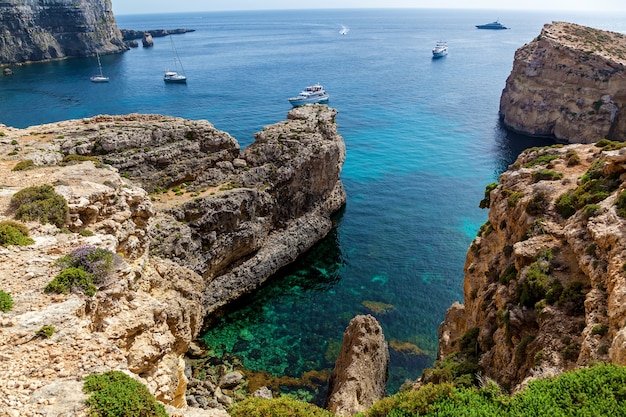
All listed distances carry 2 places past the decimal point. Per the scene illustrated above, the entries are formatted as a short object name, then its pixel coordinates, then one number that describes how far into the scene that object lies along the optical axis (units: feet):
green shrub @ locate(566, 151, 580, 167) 103.45
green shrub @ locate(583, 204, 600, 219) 75.46
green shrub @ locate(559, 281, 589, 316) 66.80
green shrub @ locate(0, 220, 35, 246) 65.87
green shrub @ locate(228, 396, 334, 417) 53.83
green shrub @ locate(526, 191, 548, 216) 89.92
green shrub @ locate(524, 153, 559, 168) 108.88
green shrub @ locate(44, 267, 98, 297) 58.03
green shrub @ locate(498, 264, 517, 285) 83.55
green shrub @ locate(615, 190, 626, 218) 70.64
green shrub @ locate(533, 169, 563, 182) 98.12
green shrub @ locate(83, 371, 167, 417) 43.70
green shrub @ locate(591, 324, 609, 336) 57.15
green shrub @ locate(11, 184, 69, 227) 74.18
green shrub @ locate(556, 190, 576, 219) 84.99
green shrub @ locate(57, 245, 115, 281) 63.10
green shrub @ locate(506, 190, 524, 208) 98.22
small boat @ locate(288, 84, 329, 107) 361.10
